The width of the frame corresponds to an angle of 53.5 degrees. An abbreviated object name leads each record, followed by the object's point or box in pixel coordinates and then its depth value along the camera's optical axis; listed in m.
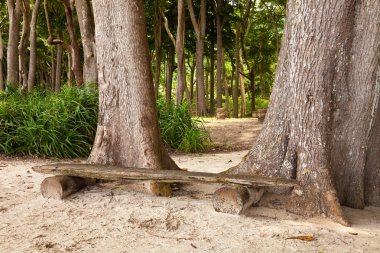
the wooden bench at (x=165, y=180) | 3.77
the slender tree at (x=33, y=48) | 13.06
